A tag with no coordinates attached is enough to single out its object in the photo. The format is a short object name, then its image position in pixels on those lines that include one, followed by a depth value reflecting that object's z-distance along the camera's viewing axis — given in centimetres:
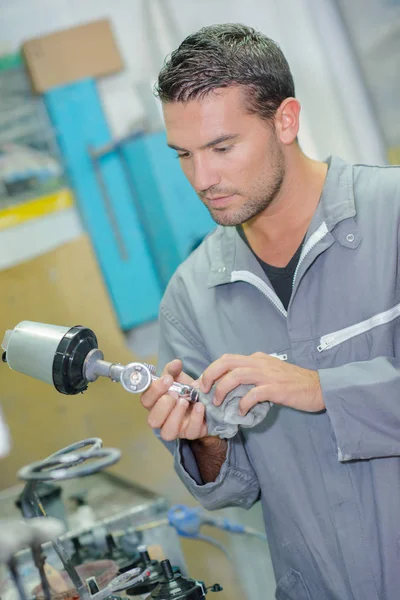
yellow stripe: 285
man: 112
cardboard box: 280
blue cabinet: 288
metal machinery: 99
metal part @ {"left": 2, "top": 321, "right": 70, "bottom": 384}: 93
